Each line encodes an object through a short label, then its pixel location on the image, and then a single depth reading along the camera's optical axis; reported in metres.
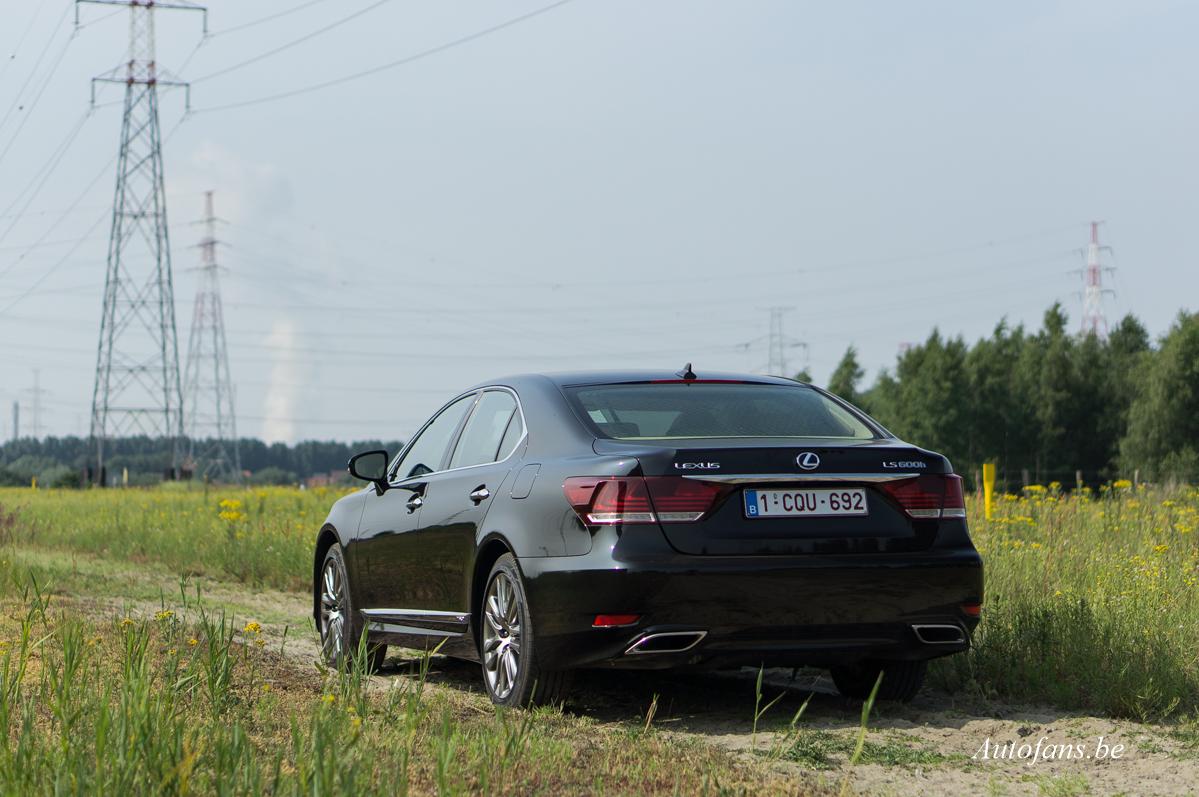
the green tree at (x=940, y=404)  93.25
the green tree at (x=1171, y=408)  77.62
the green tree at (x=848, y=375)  114.25
